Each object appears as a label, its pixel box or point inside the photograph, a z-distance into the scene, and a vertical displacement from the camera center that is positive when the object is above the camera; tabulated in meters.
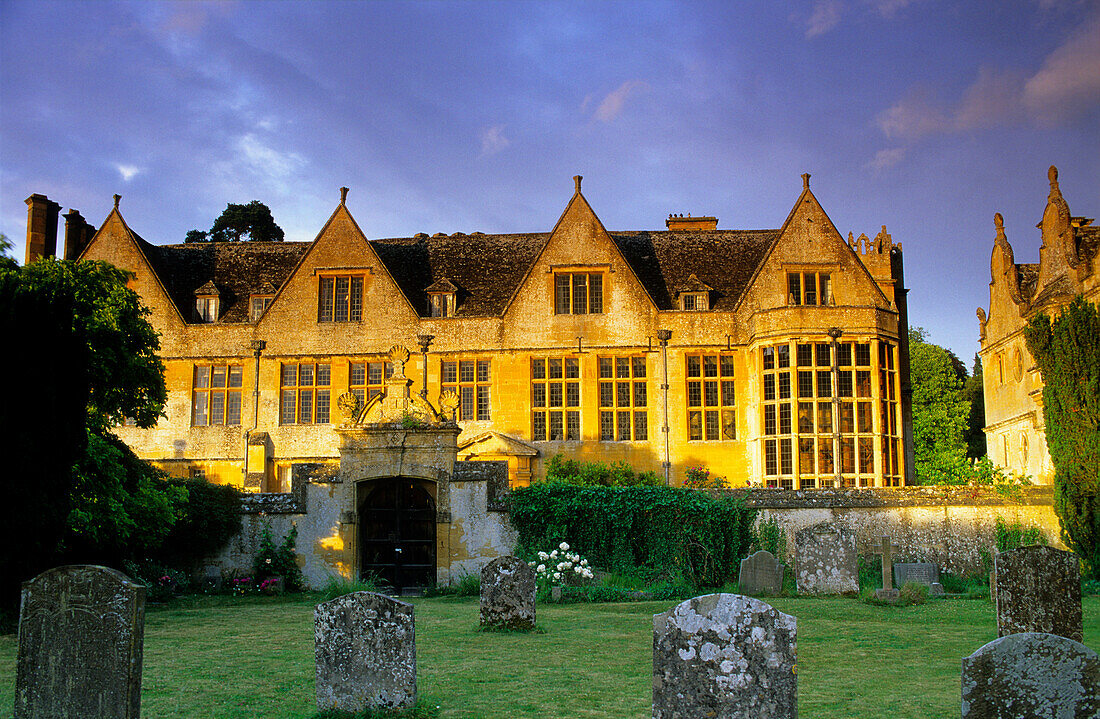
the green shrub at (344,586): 18.66 -2.14
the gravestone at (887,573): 17.50 -1.90
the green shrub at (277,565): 22.08 -1.94
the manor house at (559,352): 28.64 +4.07
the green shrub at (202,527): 21.88 -1.03
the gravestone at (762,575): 19.30 -1.99
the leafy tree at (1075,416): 21.20 +1.34
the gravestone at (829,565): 18.83 -1.75
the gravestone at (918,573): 20.69 -2.12
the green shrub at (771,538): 22.45 -1.43
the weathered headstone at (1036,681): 6.35 -1.38
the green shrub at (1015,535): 22.05 -1.40
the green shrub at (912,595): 17.62 -2.23
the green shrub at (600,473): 28.20 +0.17
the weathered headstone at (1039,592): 11.45 -1.43
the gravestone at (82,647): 8.06 -1.39
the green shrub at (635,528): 21.83 -1.14
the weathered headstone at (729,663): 6.70 -1.31
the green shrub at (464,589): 21.16 -2.43
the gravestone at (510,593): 13.62 -1.63
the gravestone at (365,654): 8.62 -1.58
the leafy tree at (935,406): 49.94 +3.73
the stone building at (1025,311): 30.64 +5.69
